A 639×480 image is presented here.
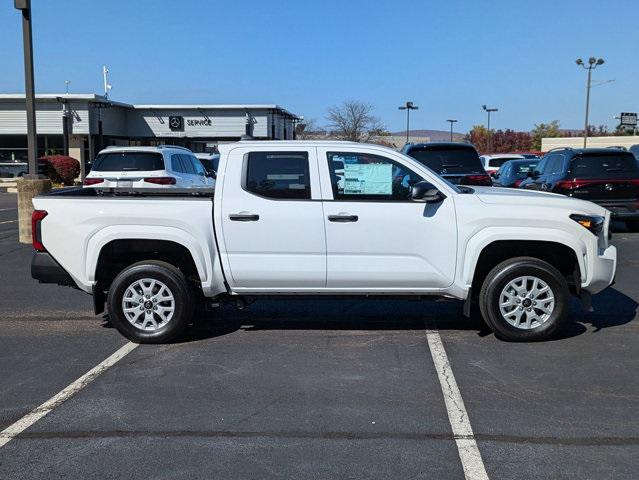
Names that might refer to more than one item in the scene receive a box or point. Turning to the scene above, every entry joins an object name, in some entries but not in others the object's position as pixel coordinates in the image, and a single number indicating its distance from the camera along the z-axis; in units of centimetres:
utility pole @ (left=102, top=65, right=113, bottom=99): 5064
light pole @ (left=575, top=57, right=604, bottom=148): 4780
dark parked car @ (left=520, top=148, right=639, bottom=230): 1367
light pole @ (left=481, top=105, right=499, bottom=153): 6630
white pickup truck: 654
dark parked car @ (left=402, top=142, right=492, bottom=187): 1405
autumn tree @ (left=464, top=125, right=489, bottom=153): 8932
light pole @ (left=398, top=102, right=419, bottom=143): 5050
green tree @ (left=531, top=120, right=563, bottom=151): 9638
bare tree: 5887
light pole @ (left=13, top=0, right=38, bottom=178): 1299
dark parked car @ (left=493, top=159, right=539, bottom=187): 1968
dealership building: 3881
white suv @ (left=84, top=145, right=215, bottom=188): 1404
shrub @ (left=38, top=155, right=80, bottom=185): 3125
